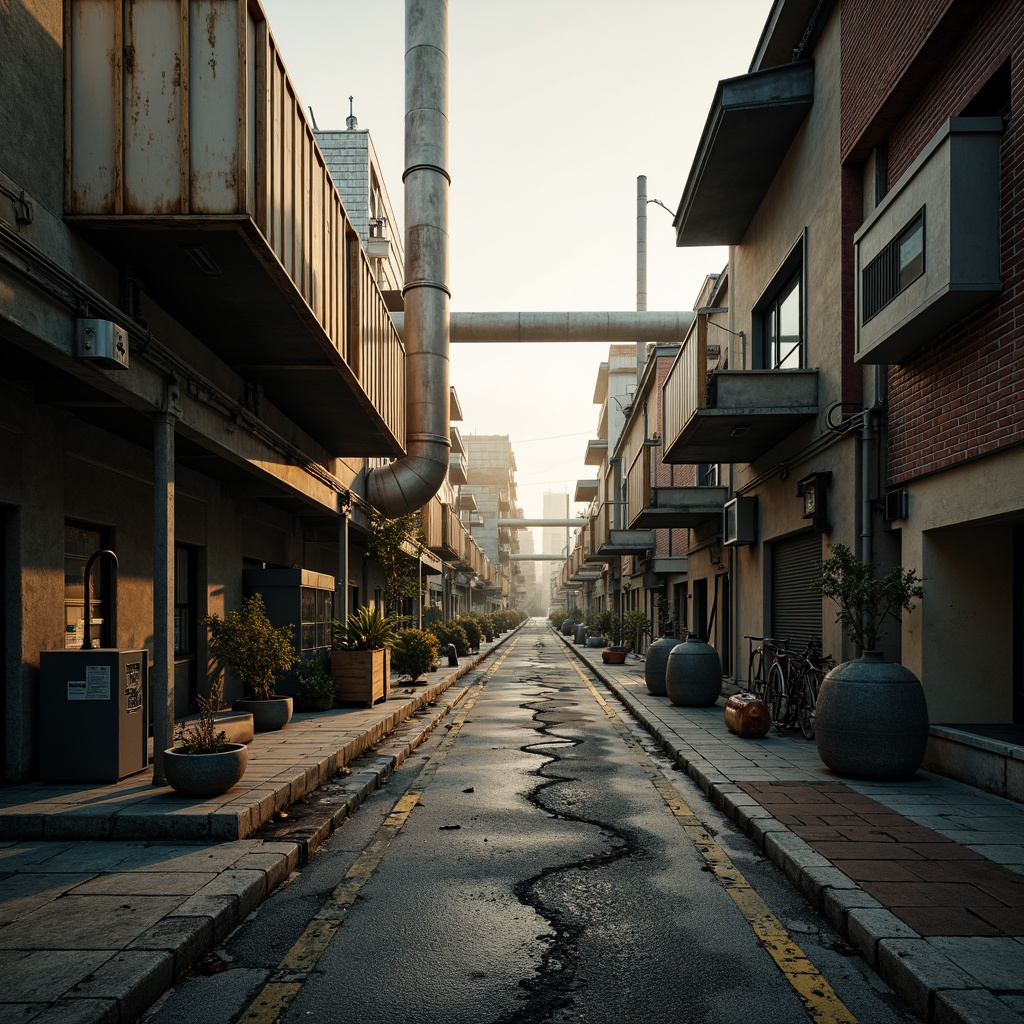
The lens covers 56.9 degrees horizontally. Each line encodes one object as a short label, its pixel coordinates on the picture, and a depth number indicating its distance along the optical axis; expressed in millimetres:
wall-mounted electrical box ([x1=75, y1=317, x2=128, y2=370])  6215
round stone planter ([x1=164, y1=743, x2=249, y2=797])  6883
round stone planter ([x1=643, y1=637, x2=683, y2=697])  16641
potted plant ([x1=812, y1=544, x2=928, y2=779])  7945
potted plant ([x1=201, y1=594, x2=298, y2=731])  10766
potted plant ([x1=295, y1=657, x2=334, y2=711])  13180
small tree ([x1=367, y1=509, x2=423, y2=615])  19094
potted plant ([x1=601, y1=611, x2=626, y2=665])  27281
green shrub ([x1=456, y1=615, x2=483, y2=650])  32219
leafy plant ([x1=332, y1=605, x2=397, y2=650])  14492
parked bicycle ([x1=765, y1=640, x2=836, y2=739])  10914
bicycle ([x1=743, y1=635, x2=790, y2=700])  12918
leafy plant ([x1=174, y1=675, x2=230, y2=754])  7141
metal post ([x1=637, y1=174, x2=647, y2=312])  36312
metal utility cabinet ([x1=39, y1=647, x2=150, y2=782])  7555
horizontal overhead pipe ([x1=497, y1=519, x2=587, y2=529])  82438
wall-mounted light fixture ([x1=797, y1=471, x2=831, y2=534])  11318
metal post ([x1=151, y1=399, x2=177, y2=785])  7488
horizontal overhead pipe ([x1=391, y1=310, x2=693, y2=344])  23438
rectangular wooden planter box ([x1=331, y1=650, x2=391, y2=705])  13914
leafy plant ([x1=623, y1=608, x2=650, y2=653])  29078
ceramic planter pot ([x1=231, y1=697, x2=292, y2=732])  11070
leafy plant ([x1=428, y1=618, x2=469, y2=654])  28553
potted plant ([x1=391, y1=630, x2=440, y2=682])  17906
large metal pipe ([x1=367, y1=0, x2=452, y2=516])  16609
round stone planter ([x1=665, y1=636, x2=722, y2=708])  14398
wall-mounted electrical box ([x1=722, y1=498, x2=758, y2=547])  15484
